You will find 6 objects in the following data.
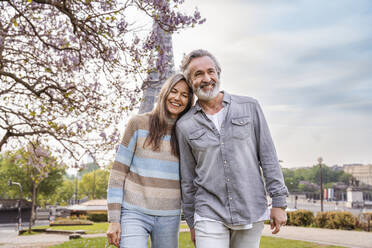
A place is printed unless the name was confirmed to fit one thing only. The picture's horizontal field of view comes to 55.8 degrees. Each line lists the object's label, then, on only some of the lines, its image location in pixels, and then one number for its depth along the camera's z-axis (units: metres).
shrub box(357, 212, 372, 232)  15.23
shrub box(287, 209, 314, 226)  18.34
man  2.80
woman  2.94
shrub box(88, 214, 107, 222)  28.62
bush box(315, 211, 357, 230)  16.22
